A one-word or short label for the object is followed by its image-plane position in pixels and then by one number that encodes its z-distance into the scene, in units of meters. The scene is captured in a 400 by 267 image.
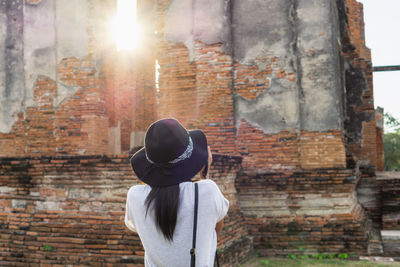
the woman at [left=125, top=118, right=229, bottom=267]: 1.71
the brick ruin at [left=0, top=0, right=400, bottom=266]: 5.27
